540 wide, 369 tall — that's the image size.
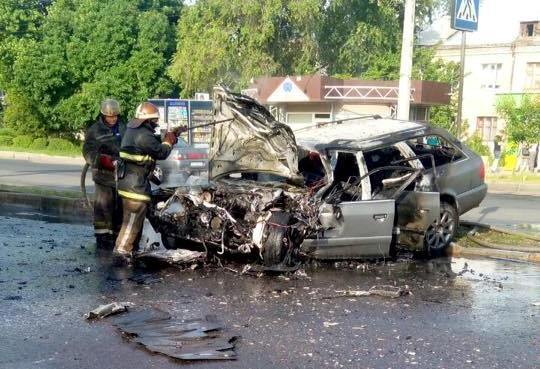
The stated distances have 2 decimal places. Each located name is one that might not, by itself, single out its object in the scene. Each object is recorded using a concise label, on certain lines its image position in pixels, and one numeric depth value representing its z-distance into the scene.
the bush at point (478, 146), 31.09
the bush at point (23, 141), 35.03
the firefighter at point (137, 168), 7.38
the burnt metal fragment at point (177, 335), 4.55
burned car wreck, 7.08
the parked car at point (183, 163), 17.25
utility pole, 11.97
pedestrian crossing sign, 14.94
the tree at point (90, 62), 32.06
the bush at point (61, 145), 33.78
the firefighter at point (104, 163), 8.27
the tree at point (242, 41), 27.55
